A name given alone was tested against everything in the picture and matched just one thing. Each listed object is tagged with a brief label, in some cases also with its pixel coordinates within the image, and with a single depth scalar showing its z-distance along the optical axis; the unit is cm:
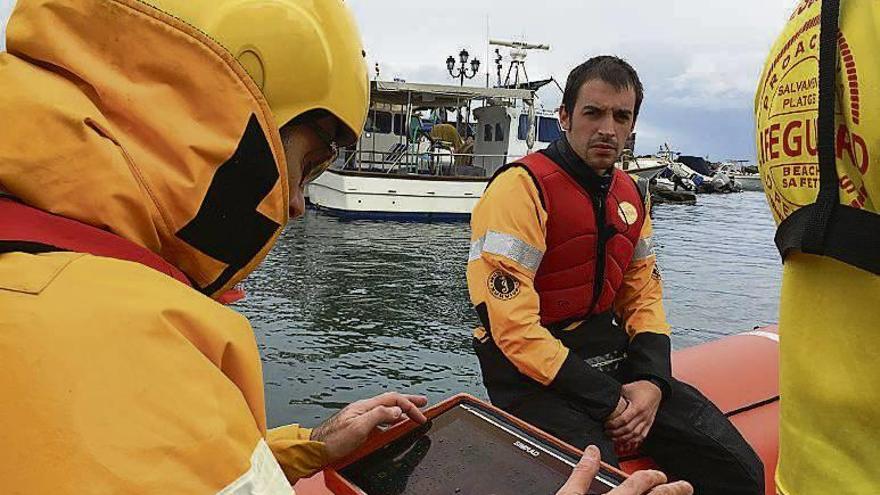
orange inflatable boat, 135
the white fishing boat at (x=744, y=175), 4475
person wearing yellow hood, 58
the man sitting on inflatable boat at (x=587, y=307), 225
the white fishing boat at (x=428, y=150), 1584
